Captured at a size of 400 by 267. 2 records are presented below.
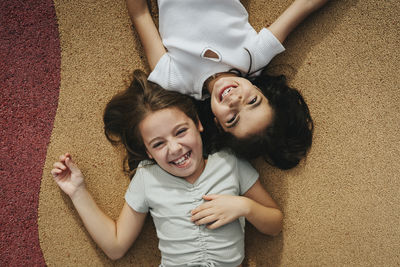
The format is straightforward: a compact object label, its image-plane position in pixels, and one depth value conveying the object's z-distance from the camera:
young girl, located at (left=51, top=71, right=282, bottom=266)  0.90
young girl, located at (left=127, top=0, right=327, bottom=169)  0.87
